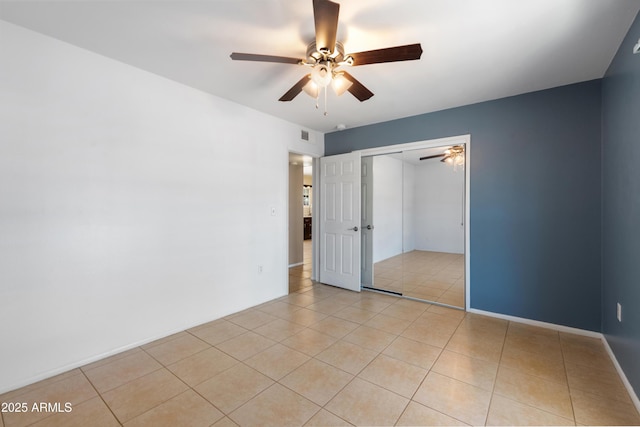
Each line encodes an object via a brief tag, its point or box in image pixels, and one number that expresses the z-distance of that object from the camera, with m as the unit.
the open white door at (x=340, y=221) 4.31
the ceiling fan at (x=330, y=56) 1.56
